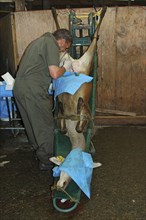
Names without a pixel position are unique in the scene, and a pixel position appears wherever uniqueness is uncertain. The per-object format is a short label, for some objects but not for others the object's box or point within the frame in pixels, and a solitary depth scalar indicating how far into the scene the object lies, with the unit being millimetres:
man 3322
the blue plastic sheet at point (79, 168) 2719
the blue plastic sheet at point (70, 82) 3174
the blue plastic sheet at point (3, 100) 4109
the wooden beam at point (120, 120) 4902
